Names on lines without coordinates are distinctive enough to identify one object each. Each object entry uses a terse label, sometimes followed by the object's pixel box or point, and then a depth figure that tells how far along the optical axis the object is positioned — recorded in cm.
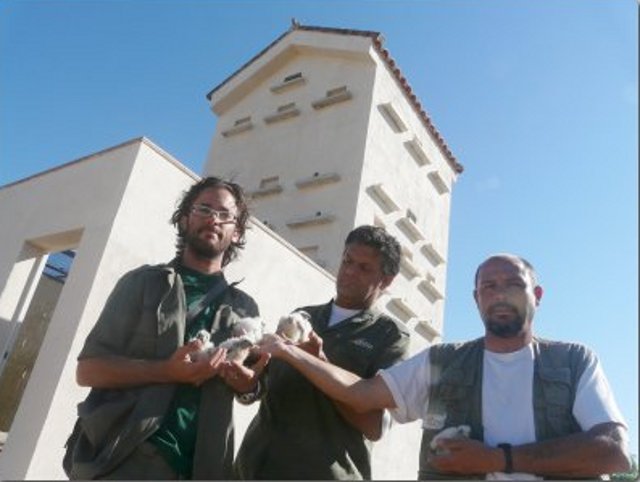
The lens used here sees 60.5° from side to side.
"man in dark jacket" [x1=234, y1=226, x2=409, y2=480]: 262
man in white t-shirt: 211
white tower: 1278
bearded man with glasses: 232
